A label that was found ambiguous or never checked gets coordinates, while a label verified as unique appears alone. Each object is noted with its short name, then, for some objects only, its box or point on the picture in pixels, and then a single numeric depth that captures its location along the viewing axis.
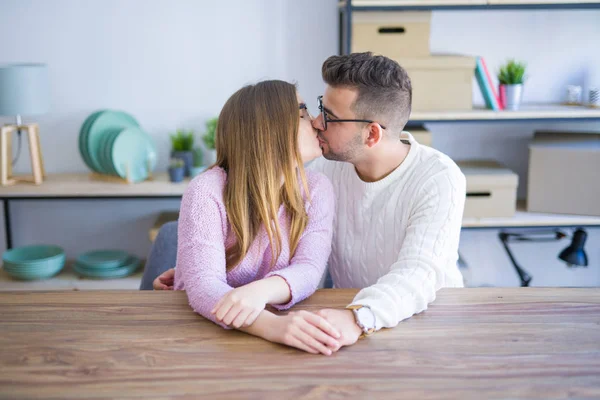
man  1.62
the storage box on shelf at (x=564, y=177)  2.84
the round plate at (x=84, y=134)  3.06
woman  1.46
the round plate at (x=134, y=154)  2.97
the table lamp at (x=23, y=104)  2.79
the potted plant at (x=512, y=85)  2.86
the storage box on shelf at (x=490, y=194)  2.87
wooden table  1.02
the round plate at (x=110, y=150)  2.96
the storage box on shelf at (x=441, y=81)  2.78
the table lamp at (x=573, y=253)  2.92
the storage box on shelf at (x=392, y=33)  2.77
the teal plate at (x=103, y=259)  3.01
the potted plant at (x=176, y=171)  2.98
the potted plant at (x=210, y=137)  3.06
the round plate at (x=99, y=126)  3.04
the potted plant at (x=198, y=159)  3.14
